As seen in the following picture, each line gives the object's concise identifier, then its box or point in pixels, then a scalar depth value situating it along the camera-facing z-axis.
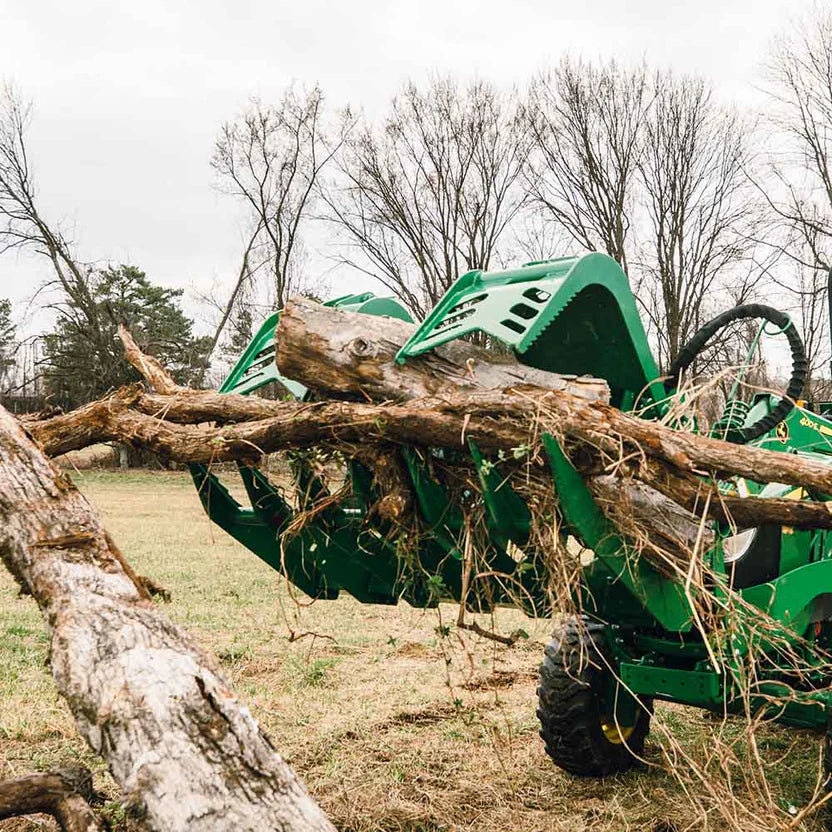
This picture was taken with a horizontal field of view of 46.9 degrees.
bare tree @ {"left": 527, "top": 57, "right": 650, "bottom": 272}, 23.52
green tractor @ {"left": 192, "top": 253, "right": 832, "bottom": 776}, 3.28
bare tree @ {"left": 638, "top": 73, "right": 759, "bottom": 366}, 23.16
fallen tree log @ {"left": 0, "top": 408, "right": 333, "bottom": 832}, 2.43
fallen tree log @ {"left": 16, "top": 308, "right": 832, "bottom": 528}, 3.02
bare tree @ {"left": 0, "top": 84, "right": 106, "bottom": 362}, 31.25
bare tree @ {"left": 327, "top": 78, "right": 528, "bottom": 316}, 26.20
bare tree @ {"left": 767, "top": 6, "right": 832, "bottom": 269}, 21.28
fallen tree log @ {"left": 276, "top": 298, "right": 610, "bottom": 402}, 3.45
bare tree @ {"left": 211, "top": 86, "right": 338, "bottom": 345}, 29.34
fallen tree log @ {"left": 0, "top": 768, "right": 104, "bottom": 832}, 3.04
